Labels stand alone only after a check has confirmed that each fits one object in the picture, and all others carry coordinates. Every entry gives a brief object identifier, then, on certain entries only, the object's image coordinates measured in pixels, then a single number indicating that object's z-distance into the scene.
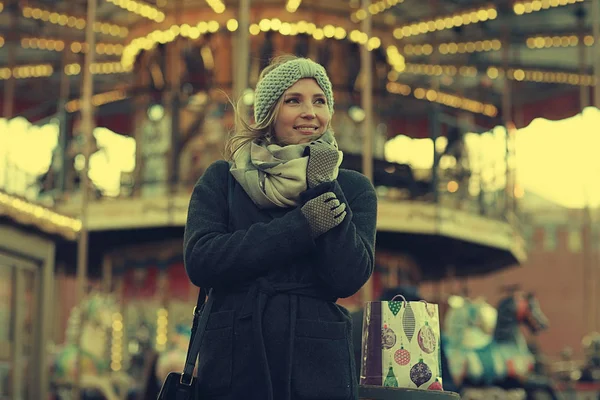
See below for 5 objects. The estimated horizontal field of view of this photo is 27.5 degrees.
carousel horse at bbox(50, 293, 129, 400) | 14.52
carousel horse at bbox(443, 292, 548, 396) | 13.96
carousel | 15.09
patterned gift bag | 3.36
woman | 2.92
